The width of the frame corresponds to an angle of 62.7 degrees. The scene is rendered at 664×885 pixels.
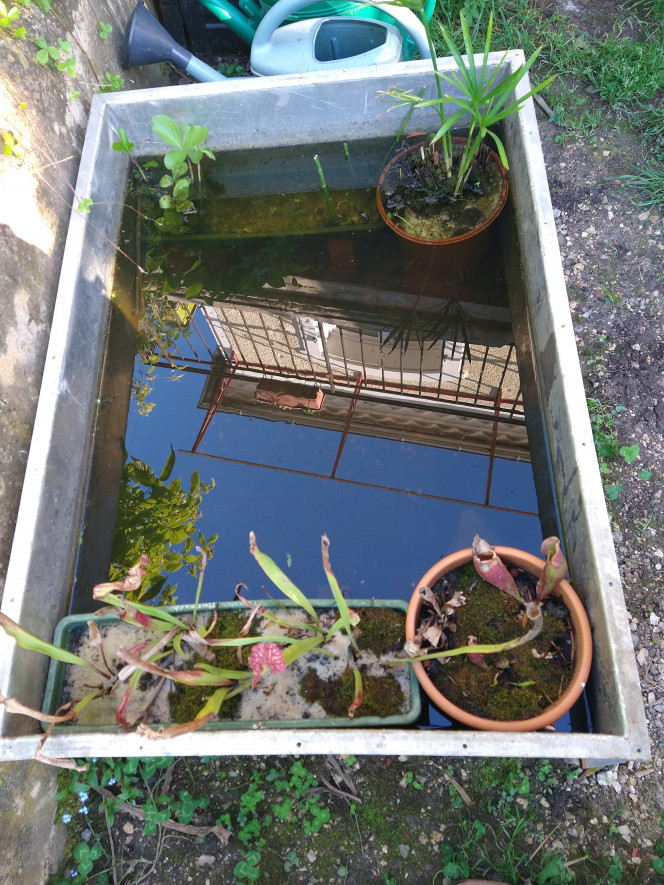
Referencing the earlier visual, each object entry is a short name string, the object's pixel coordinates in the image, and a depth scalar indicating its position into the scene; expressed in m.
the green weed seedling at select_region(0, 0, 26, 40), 1.82
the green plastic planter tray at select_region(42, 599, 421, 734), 1.37
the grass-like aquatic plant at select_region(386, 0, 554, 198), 1.77
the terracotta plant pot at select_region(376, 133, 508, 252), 2.13
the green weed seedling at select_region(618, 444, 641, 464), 1.85
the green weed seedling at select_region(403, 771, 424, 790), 1.51
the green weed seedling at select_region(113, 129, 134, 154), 2.17
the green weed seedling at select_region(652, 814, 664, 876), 1.37
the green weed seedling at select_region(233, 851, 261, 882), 1.43
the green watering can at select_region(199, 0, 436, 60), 2.46
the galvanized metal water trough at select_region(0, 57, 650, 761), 1.26
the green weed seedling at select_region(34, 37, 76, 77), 1.95
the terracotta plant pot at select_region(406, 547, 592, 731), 1.31
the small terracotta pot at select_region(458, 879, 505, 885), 1.35
